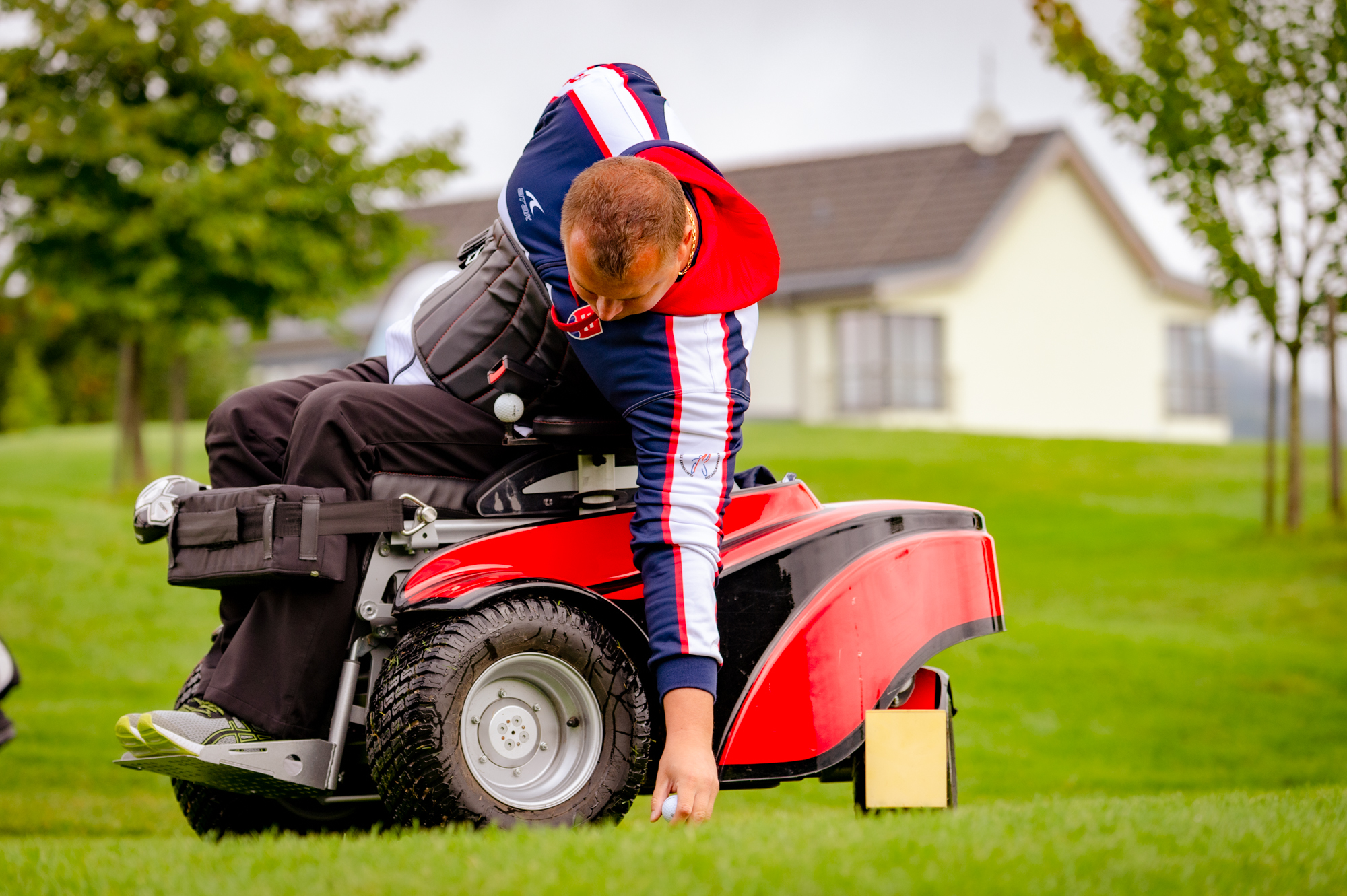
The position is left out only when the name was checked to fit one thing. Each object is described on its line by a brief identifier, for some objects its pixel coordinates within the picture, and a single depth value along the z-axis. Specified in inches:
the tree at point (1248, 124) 1123.9
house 2472.9
